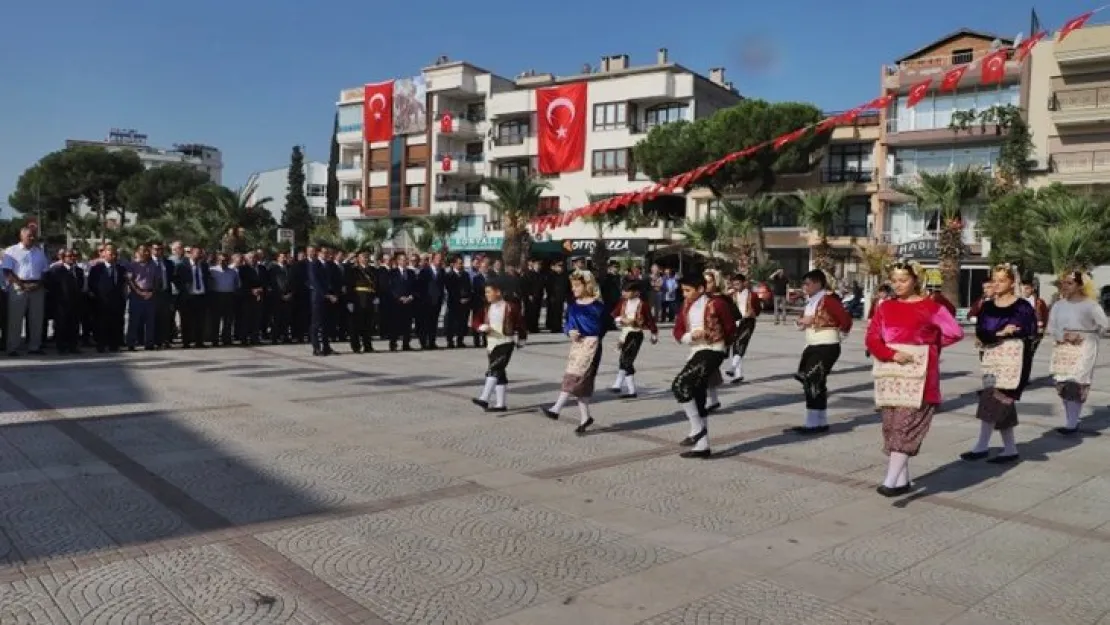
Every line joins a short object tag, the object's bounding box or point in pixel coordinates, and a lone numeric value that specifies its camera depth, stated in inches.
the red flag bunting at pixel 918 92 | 608.7
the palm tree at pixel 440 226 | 2160.4
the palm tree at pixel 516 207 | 1332.4
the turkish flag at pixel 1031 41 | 539.6
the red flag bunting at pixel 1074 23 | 493.1
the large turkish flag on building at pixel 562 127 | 2129.7
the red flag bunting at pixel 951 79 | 595.3
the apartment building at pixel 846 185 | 1808.6
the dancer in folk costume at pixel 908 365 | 258.4
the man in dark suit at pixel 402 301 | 666.2
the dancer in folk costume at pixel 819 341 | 365.4
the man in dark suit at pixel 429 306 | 684.1
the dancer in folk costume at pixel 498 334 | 388.8
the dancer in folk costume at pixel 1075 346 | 374.0
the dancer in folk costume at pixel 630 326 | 437.7
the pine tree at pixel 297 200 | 3105.3
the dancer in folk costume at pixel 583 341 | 355.3
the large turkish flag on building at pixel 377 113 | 2518.5
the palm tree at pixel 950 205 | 1216.2
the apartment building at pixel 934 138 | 1644.9
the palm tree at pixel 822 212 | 1438.2
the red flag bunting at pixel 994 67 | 609.0
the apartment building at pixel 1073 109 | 1571.1
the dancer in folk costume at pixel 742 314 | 509.7
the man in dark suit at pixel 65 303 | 565.3
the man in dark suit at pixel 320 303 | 600.1
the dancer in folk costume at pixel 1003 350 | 312.7
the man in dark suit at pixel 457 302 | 705.0
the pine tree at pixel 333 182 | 2997.0
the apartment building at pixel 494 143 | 2017.7
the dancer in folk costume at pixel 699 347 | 310.8
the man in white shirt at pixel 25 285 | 542.9
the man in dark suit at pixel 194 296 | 619.2
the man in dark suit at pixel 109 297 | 582.6
